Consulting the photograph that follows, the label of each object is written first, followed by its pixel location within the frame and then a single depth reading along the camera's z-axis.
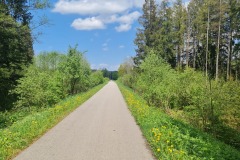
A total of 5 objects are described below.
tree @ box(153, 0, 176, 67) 26.05
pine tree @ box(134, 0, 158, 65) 27.88
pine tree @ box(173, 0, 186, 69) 25.96
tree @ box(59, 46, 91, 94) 20.24
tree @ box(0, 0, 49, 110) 13.69
